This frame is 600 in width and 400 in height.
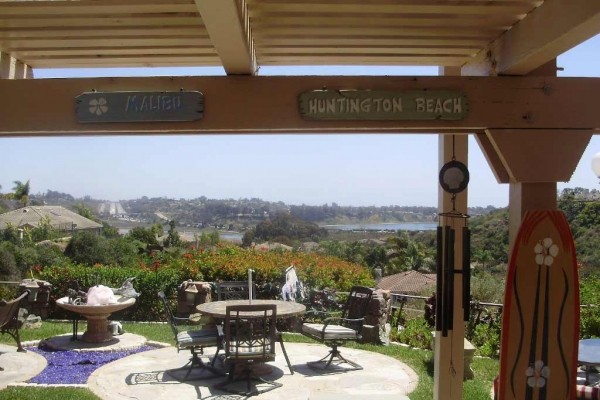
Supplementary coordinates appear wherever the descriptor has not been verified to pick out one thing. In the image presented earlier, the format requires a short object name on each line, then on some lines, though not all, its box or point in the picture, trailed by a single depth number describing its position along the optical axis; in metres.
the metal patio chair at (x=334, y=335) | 7.00
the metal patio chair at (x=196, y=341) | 6.49
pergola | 3.31
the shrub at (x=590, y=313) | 7.96
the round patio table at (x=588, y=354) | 5.14
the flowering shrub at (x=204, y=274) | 9.98
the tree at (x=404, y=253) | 22.27
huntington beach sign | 3.36
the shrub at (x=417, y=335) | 8.20
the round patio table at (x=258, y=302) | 6.45
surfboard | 3.36
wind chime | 3.89
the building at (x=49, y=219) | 21.31
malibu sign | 3.37
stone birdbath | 8.19
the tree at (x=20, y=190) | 38.12
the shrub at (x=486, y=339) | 7.81
